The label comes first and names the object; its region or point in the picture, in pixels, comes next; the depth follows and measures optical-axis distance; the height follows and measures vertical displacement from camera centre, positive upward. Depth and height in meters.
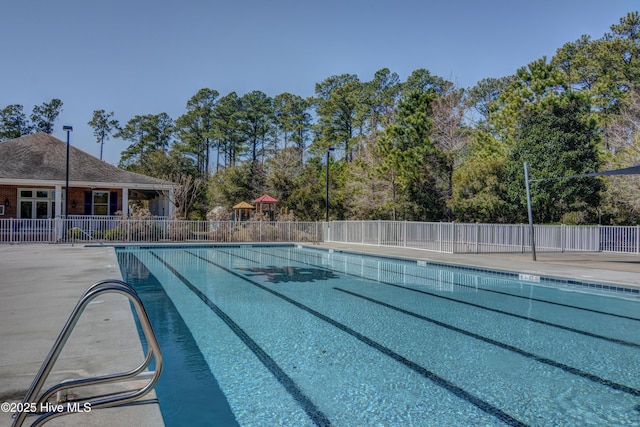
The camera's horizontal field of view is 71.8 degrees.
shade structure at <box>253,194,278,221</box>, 25.00 +0.76
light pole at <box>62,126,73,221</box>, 17.43 +3.49
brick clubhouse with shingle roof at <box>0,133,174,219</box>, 22.20 +1.73
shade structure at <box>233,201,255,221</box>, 25.81 +0.53
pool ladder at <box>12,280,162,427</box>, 2.23 -0.98
